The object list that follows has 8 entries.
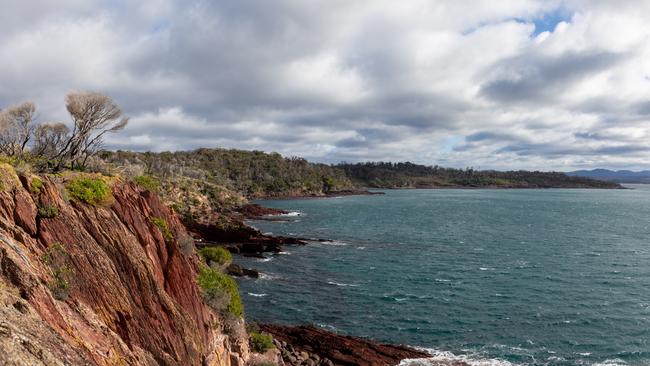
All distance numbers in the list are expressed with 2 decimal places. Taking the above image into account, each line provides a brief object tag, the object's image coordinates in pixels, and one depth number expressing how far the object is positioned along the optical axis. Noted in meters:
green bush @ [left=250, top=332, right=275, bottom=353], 29.70
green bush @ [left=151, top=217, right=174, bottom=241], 22.20
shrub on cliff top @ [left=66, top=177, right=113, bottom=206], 17.62
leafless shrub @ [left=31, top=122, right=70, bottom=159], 25.80
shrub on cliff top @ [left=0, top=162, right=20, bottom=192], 14.51
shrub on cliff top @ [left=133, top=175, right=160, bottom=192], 24.39
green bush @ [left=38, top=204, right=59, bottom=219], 15.52
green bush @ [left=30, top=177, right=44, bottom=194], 15.71
